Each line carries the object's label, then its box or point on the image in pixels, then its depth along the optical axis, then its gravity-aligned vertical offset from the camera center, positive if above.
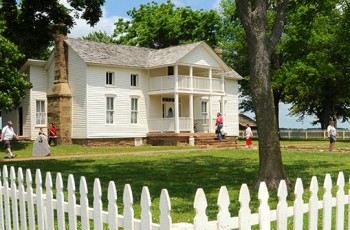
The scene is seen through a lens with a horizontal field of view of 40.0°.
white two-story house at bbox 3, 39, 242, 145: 35.00 +2.78
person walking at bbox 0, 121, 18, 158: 23.41 -0.44
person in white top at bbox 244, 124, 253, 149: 31.02 -0.93
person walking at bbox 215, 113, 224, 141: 35.91 -0.01
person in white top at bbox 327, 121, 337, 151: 26.36 -0.62
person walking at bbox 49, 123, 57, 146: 34.03 -0.45
